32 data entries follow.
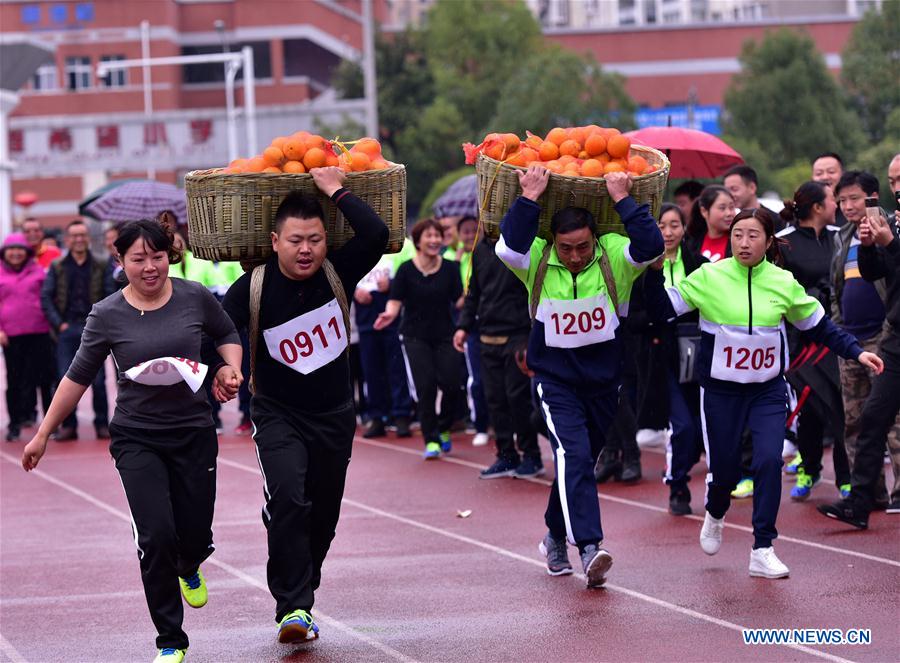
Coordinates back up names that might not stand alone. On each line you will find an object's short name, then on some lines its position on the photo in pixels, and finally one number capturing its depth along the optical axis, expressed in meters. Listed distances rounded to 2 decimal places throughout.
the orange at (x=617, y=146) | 15.87
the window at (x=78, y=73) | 143.87
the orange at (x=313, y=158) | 14.59
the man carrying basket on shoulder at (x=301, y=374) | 14.20
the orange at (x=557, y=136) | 16.17
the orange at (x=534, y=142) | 16.17
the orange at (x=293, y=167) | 14.54
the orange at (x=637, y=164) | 15.98
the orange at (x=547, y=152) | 16.11
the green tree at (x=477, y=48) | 112.56
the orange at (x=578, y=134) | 16.12
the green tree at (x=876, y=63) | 89.56
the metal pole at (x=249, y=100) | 98.02
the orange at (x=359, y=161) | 14.92
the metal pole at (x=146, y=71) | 139.62
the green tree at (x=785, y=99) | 94.25
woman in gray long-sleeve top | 13.61
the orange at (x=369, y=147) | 15.21
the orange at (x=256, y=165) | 14.58
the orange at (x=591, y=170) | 15.75
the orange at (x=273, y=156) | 14.65
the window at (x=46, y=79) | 144.87
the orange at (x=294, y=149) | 14.67
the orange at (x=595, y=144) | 15.89
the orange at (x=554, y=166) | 15.80
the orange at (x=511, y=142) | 15.97
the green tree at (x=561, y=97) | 95.19
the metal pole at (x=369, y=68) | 69.37
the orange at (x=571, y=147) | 16.05
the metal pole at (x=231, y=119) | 108.92
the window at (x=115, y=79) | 144.87
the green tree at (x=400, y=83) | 115.25
